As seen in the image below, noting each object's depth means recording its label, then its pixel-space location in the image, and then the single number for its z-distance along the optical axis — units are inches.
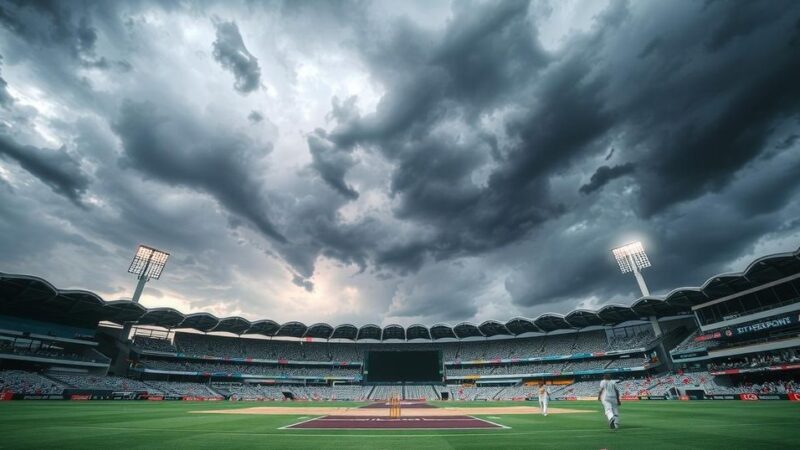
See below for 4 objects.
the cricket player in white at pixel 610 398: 472.4
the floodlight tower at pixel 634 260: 2481.5
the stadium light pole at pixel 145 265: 2507.4
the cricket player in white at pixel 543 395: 847.8
